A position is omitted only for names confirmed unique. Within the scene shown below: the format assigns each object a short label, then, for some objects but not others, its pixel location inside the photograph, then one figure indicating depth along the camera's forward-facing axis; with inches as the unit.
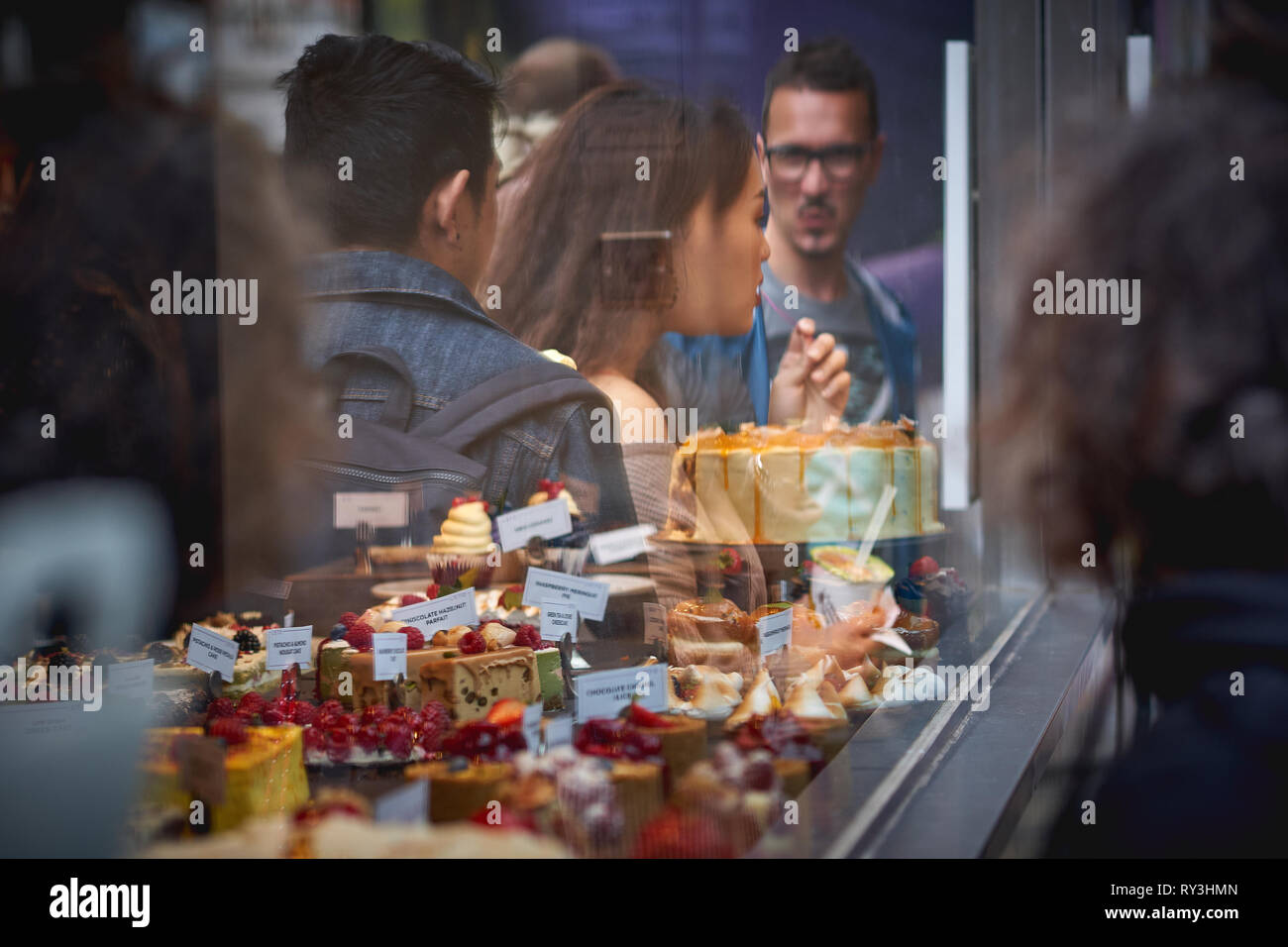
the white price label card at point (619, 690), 89.3
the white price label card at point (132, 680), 93.8
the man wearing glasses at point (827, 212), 161.9
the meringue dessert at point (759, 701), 95.4
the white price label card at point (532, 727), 82.9
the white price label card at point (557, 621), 116.2
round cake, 137.2
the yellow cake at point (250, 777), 77.4
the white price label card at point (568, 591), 118.3
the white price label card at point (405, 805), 66.1
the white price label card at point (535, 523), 131.7
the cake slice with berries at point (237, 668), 104.7
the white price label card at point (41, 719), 81.4
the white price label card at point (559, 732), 81.8
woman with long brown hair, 143.7
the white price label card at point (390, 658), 100.8
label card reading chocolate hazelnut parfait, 113.6
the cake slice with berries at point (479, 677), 99.0
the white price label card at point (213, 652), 106.2
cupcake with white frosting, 131.6
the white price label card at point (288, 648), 112.0
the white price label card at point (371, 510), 138.5
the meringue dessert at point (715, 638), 110.0
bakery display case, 72.6
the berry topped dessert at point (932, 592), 133.3
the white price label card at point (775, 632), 109.5
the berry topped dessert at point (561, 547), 132.8
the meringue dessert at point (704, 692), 98.0
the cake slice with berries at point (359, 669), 101.4
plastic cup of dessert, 128.8
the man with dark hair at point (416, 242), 137.5
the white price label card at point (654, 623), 124.3
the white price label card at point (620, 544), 136.9
